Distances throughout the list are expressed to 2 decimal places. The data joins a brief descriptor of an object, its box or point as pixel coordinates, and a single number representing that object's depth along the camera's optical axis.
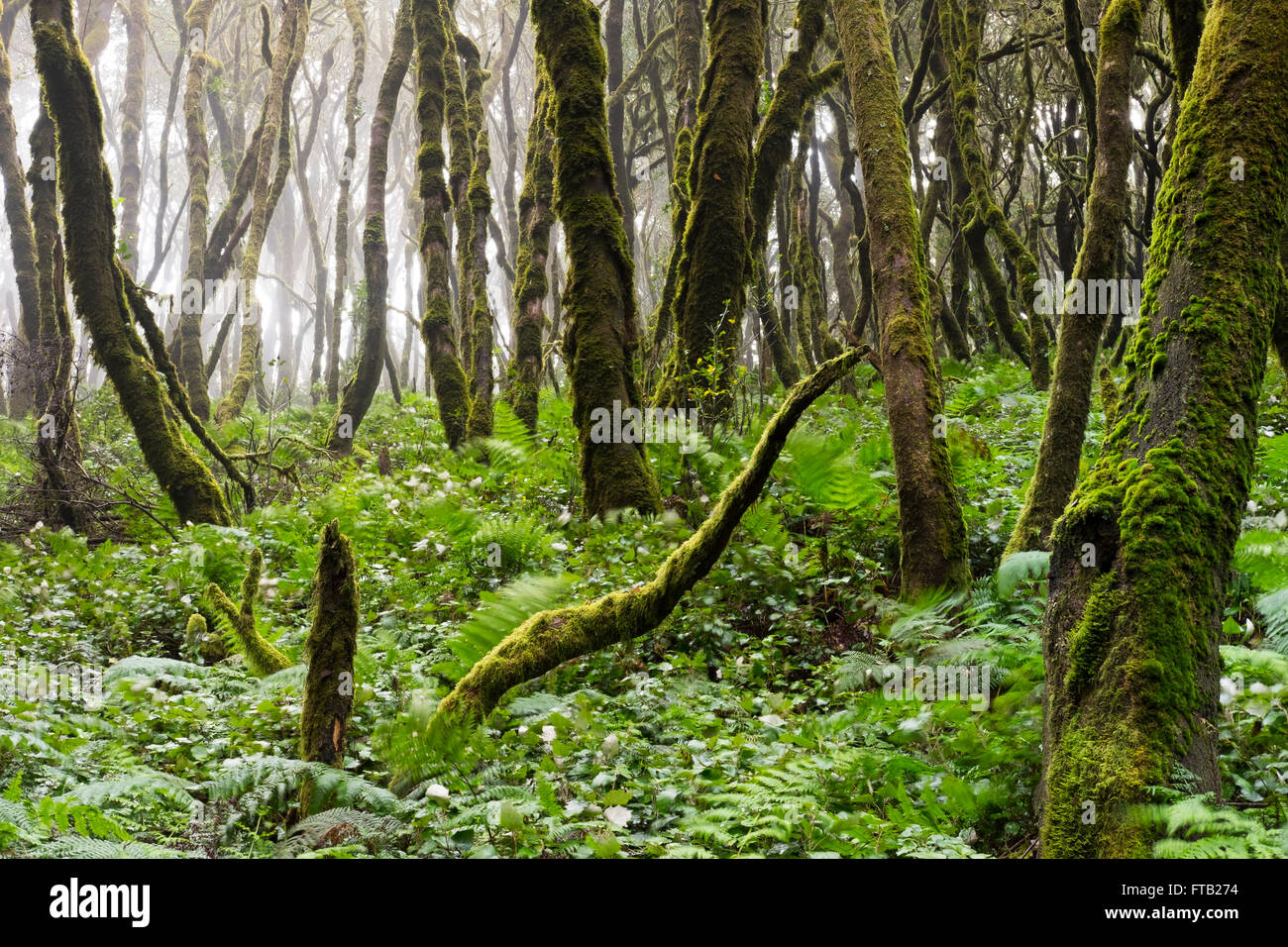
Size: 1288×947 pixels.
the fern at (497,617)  3.77
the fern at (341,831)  2.47
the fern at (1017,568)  3.50
